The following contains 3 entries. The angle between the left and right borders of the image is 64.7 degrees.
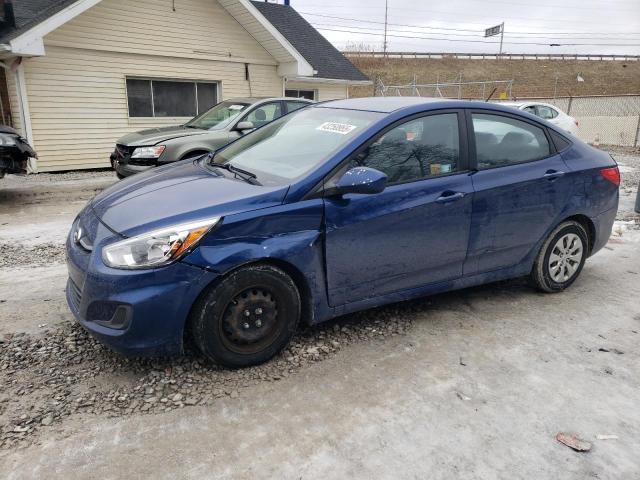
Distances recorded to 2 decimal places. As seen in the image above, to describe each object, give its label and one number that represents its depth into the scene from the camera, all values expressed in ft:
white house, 35.60
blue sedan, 9.18
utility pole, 175.21
